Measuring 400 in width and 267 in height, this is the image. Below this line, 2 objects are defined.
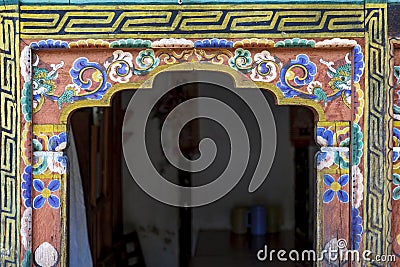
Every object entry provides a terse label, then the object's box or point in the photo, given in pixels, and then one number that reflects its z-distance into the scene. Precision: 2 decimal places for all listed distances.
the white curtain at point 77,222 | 4.08
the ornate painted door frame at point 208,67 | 3.06
